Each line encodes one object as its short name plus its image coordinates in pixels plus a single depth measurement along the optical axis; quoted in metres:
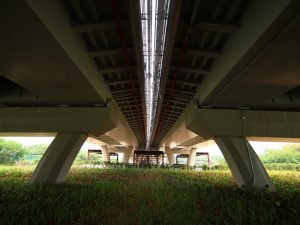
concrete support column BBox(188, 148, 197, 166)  54.55
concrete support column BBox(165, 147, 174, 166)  58.40
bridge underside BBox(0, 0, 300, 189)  5.81
